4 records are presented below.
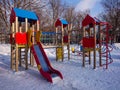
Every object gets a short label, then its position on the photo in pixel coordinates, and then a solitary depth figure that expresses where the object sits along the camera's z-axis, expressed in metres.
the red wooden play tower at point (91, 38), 5.12
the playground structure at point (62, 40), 6.91
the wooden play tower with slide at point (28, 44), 4.41
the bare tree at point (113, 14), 22.80
